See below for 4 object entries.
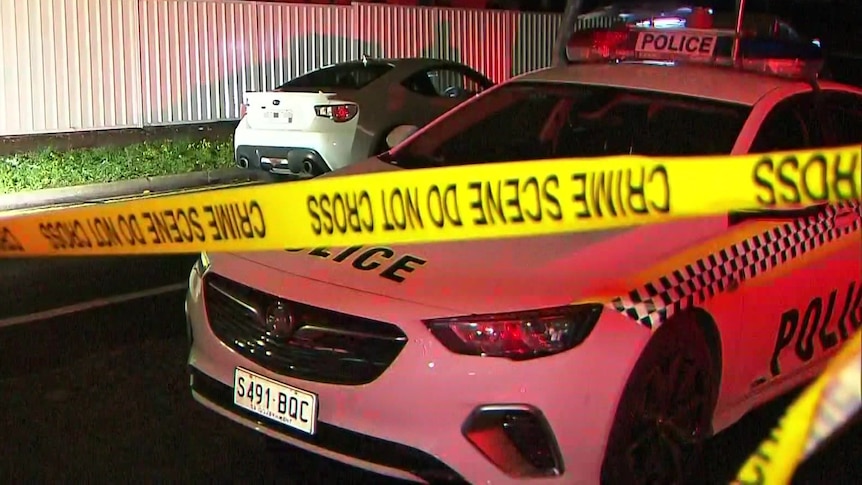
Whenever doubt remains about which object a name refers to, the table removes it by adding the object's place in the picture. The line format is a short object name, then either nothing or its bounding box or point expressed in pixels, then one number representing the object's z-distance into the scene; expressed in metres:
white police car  3.39
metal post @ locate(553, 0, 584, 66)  9.68
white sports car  10.75
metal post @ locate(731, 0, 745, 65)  5.41
